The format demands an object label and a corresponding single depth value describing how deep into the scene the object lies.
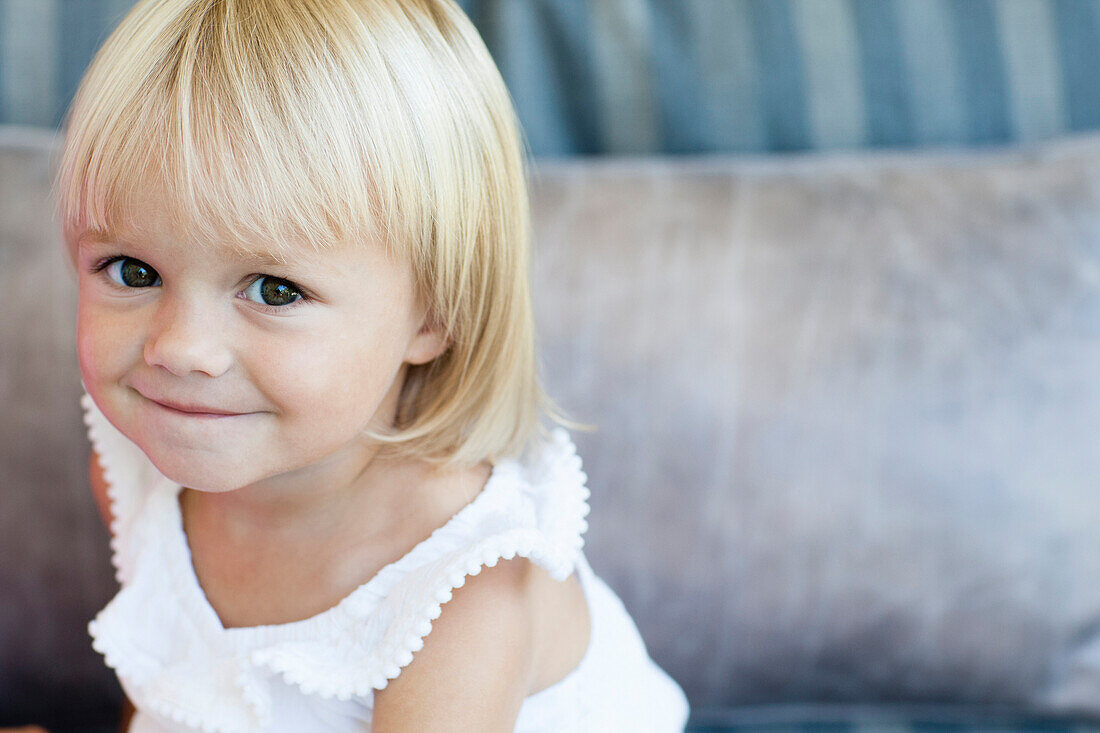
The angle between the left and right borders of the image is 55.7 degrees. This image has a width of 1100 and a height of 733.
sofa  0.93
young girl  0.61
